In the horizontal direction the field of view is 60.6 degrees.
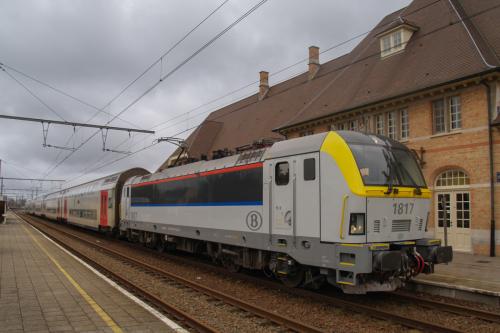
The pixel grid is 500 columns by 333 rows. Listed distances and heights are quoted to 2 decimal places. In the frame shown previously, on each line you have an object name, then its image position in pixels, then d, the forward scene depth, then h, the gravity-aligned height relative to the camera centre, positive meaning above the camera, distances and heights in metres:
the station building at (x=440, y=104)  15.37 +4.13
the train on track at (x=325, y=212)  7.73 -0.28
